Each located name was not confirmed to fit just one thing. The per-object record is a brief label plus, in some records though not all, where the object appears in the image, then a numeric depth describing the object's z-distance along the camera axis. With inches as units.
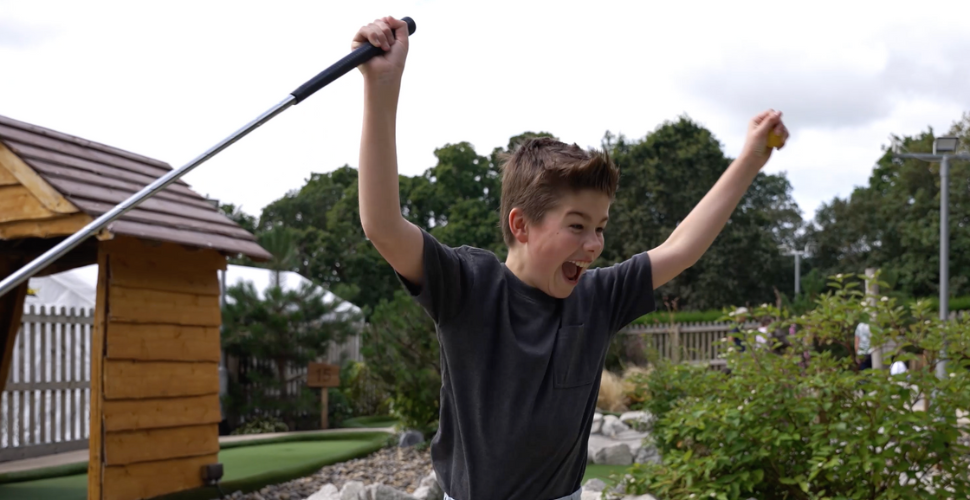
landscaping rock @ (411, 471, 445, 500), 224.7
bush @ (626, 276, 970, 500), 146.8
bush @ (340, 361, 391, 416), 553.0
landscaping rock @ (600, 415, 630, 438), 369.1
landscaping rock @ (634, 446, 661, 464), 303.5
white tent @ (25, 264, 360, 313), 492.4
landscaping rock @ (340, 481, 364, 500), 195.7
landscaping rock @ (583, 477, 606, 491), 228.2
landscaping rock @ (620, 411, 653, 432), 340.8
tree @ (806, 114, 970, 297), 1193.4
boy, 68.4
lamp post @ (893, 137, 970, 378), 480.7
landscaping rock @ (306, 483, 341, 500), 207.0
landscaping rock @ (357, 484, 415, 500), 195.6
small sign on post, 465.4
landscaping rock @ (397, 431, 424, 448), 354.0
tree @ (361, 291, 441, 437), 351.3
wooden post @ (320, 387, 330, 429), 470.6
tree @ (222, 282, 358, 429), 471.2
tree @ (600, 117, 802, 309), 1116.5
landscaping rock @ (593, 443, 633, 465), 311.3
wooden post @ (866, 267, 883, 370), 156.9
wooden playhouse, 209.8
